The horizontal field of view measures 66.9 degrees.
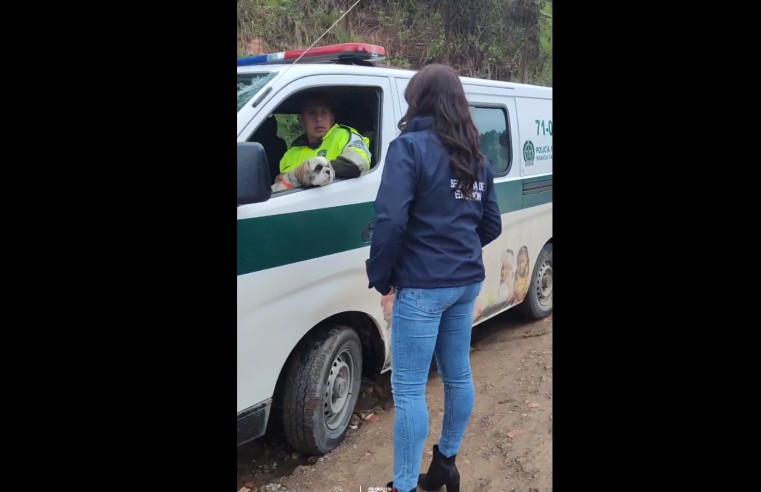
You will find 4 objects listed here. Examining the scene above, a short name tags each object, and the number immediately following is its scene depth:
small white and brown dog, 2.92
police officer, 3.16
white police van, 2.64
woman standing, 2.41
